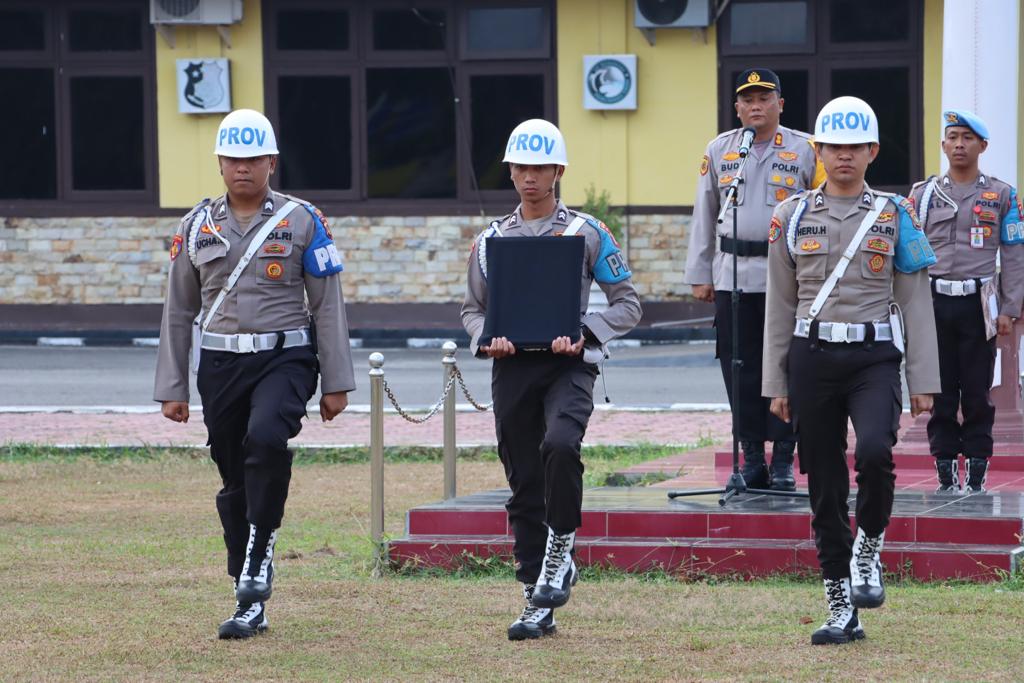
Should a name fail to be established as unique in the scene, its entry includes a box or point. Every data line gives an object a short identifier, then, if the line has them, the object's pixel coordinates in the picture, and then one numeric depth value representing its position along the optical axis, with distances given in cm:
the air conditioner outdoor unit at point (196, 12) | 4937
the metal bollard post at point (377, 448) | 1816
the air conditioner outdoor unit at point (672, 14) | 4869
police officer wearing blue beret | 2005
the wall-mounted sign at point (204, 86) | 5028
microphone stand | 1820
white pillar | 2511
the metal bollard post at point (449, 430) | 1981
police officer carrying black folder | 1446
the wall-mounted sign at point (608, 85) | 4944
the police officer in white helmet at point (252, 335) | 1462
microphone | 1847
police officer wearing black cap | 1859
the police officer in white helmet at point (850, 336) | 1396
